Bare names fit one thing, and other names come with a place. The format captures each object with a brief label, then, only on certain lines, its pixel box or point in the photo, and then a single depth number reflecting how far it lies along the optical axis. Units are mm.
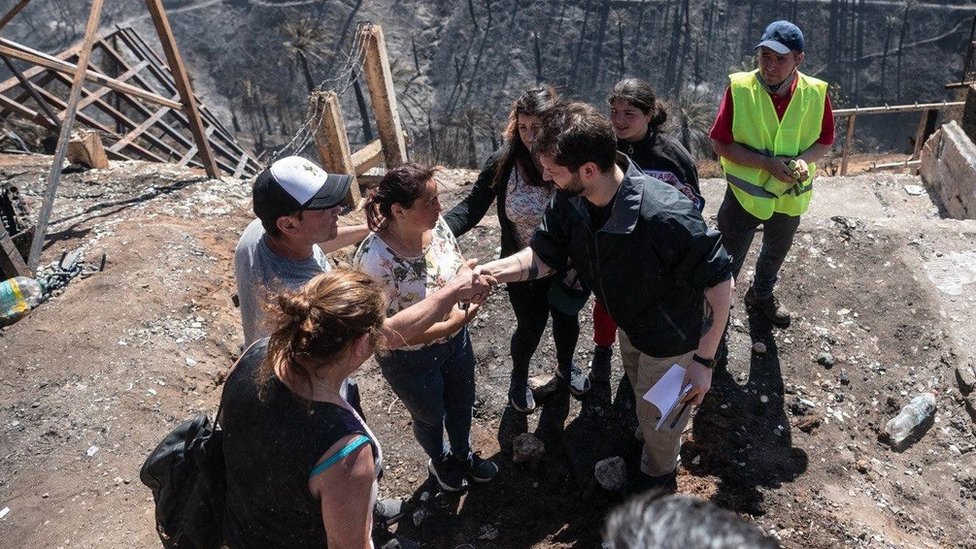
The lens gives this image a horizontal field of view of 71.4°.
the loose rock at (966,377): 3535
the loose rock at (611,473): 3051
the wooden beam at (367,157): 6086
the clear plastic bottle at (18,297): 4562
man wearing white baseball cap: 2342
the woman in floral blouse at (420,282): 2529
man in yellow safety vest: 3451
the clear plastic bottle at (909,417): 3400
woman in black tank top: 1668
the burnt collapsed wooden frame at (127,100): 6484
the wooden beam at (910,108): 9256
